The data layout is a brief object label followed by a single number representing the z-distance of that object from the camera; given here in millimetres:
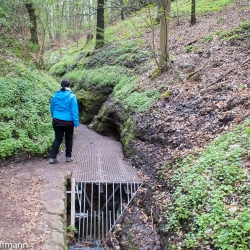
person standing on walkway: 6547
